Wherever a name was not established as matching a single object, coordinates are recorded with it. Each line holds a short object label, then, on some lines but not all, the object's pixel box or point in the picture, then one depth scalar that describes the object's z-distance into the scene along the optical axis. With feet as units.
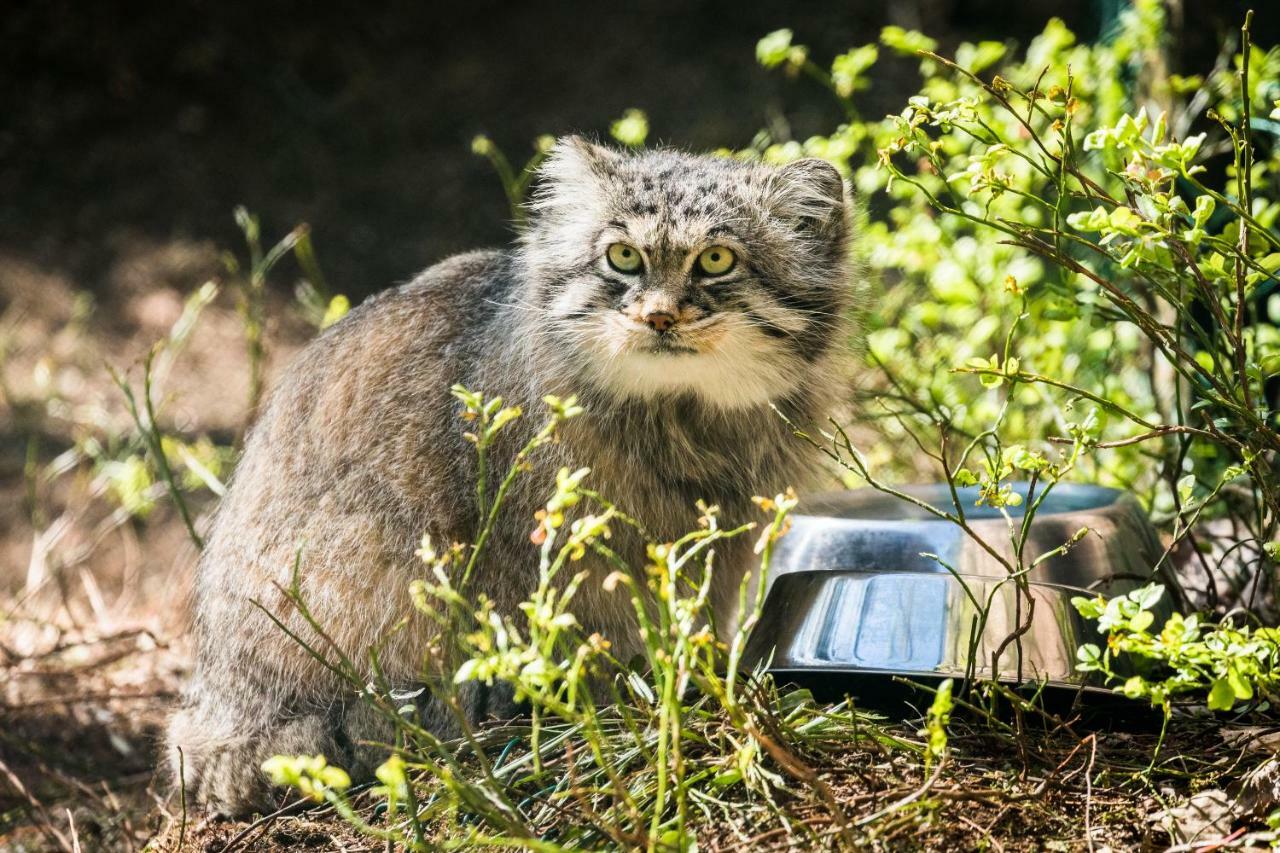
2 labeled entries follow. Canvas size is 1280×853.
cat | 19.26
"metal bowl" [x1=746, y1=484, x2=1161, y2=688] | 16.62
